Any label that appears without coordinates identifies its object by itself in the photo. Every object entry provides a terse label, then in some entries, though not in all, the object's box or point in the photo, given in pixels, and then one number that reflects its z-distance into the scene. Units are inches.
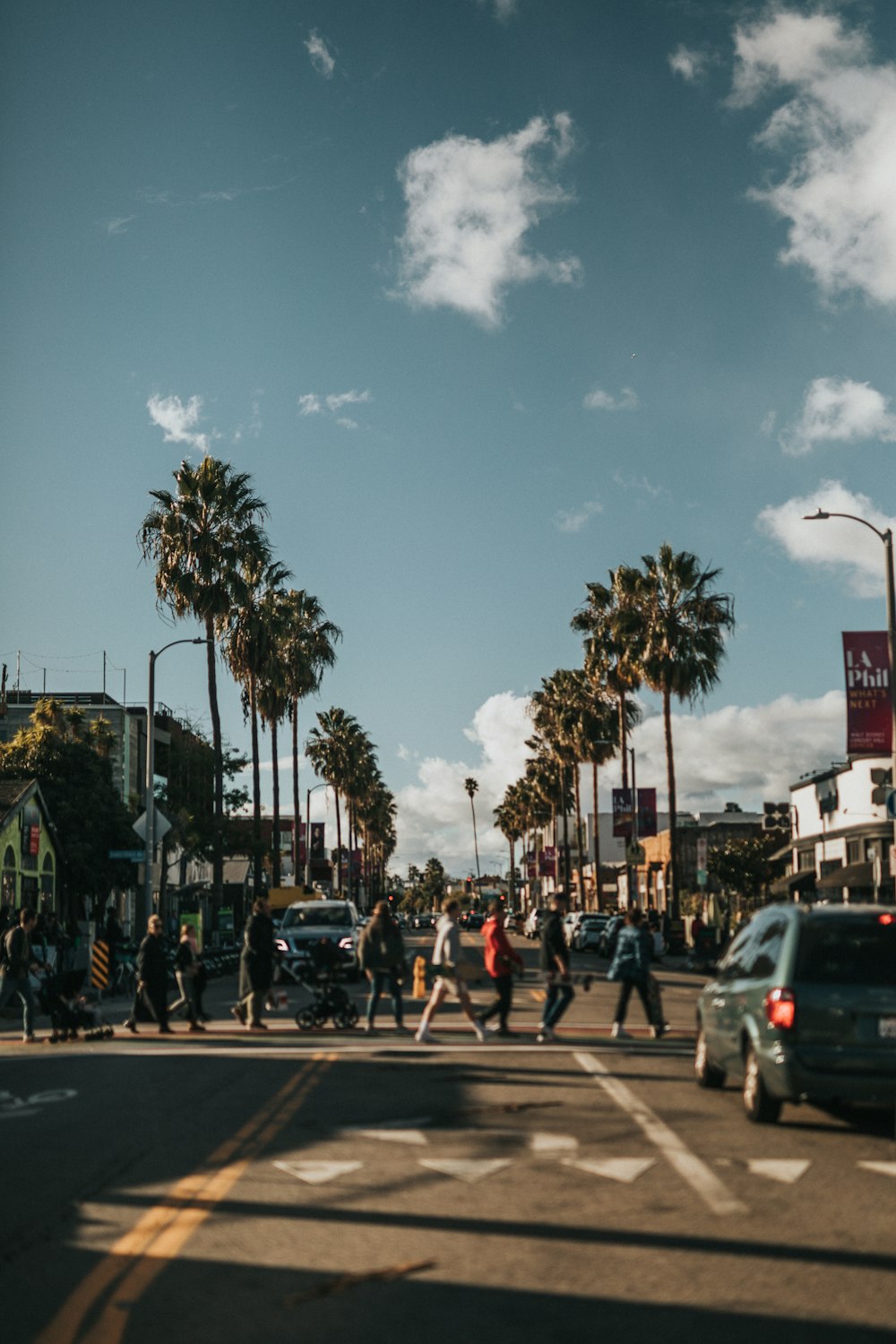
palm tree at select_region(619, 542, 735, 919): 2046.0
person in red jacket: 755.4
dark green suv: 426.0
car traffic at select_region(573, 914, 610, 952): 2249.0
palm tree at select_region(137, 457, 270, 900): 1780.3
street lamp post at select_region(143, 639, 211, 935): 1370.6
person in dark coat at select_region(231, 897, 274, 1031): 832.3
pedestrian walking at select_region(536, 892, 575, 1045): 722.8
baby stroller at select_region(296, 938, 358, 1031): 824.9
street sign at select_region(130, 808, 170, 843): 1383.2
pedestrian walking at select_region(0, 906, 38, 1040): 772.6
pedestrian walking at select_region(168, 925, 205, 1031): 813.9
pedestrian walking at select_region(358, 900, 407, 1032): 779.4
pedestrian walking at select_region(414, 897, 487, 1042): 730.2
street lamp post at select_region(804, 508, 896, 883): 1208.8
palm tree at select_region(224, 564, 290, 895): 1957.4
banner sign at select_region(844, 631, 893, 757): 1268.5
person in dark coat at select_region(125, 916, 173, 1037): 824.3
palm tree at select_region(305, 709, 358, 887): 3757.4
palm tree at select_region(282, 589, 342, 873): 2335.1
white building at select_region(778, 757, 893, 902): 1898.4
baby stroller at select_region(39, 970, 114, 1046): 793.6
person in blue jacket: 720.3
